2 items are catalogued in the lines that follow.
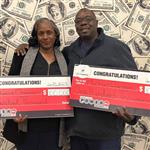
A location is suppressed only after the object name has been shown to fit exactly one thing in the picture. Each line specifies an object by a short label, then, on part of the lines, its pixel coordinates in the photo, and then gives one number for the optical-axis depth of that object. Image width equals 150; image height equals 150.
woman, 2.05
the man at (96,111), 1.98
